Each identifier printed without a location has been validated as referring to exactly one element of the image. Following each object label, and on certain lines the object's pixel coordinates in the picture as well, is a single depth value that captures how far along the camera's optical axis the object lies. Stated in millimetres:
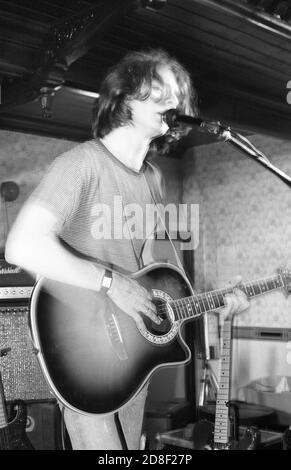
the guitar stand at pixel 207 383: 2108
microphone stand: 1428
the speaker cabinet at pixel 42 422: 2135
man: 1544
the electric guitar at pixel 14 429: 1831
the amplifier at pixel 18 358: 2016
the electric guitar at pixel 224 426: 1902
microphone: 1414
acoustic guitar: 1551
